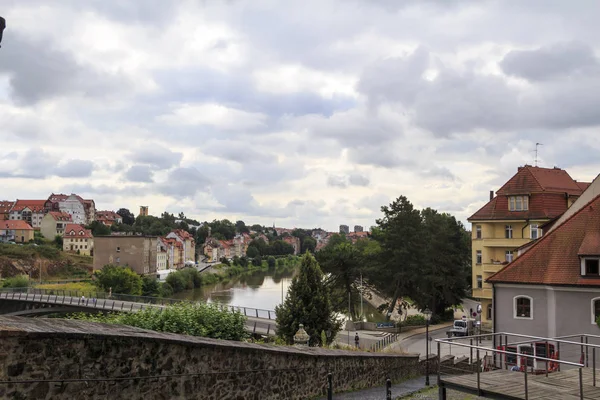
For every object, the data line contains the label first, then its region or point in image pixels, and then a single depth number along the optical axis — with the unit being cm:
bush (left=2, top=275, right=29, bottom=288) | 8081
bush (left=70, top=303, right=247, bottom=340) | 1490
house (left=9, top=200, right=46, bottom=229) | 15875
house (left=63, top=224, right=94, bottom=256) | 12781
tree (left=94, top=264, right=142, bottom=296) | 7681
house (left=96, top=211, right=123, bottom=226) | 18625
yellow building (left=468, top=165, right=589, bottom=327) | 3791
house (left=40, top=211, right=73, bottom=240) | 14325
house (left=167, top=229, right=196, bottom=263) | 16900
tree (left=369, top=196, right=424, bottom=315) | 4694
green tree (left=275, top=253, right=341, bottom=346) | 2945
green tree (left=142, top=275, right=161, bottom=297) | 8275
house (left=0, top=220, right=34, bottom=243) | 13500
